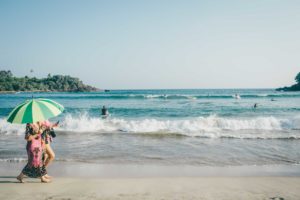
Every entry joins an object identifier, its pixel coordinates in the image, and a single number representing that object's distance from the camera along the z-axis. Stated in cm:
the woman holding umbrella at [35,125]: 654
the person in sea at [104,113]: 2825
